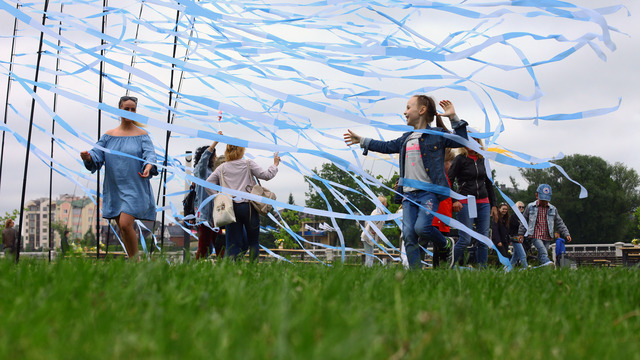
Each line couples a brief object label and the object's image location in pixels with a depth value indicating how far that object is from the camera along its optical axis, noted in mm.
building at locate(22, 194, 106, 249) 153250
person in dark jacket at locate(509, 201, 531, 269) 11180
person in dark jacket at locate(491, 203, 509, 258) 10641
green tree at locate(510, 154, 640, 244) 61281
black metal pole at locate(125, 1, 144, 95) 7140
